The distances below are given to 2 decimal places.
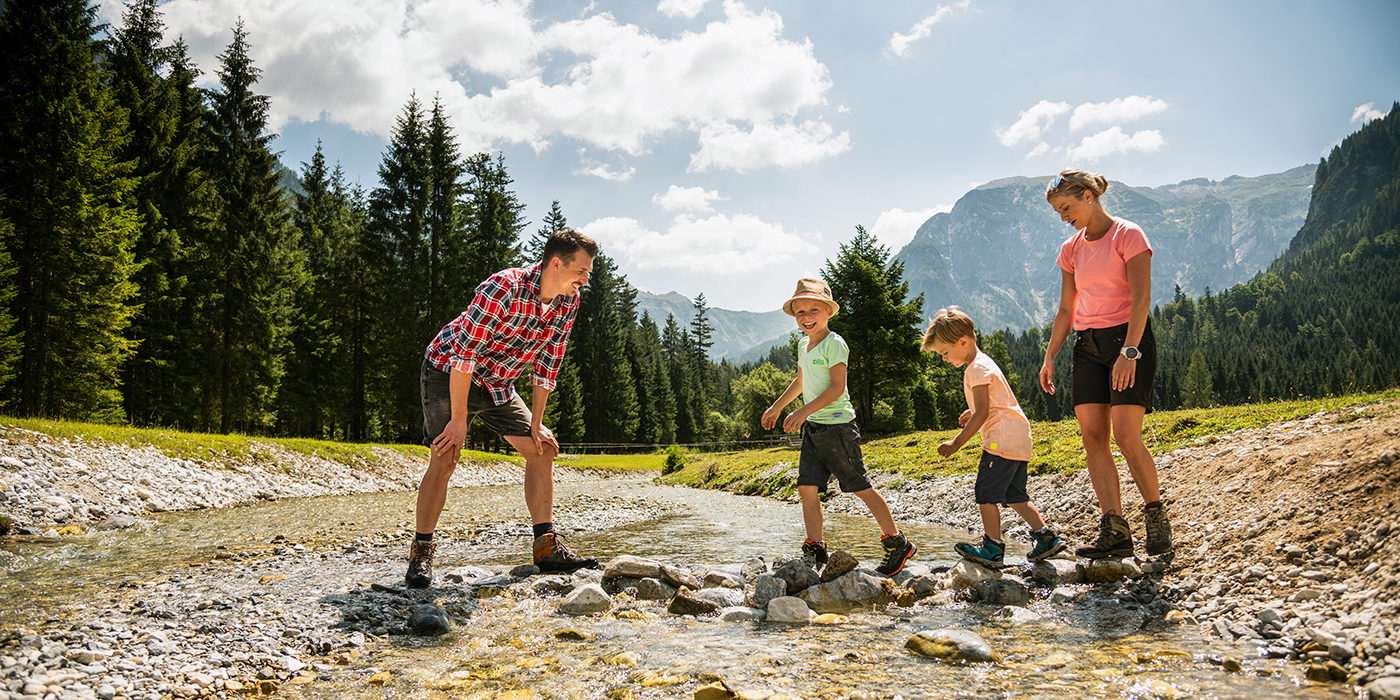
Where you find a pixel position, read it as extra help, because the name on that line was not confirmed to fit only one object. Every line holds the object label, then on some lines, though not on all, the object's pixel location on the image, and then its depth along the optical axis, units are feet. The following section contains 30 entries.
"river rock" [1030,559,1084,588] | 15.69
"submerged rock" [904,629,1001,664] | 10.72
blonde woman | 15.67
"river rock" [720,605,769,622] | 14.33
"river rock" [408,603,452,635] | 13.20
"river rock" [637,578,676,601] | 16.58
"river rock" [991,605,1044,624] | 13.15
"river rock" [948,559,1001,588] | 15.79
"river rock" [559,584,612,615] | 15.10
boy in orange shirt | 17.12
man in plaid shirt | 16.66
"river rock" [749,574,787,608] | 15.31
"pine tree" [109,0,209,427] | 84.48
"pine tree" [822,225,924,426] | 122.42
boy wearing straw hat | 16.78
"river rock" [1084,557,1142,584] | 15.25
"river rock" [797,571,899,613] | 15.12
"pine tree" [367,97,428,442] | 111.45
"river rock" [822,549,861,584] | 15.98
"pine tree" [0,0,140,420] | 60.23
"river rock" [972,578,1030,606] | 14.71
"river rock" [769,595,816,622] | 14.19
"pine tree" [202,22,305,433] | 90.84
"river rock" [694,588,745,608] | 15.57
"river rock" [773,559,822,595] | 15.88
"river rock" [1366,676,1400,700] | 7.61
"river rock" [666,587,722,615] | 14.97
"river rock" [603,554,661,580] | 17.60
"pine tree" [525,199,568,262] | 178.70
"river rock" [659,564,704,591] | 17.30
